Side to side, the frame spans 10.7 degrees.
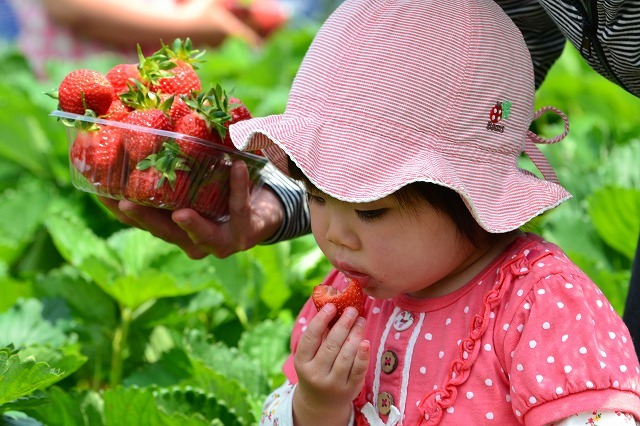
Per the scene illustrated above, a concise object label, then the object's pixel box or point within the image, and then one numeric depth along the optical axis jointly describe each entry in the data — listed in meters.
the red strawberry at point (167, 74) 2.40
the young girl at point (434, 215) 2.27
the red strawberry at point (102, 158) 2.37
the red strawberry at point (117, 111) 2.38
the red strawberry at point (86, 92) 2.38
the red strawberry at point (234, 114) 2.40
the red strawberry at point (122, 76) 2.40
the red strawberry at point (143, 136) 2.36
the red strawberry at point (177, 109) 2.38
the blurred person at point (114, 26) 4.86
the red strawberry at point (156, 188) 2.37
